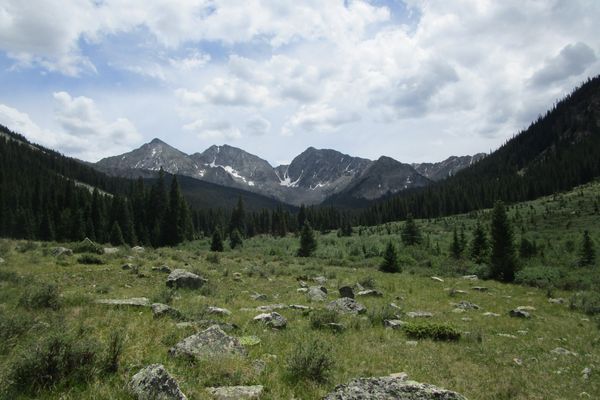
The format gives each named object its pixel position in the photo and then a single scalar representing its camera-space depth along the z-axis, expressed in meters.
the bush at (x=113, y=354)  6.03
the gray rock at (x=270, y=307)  13.56
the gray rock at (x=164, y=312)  10.23
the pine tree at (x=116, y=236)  65.24
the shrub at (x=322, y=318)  11.79
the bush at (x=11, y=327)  6.72
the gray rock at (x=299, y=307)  14.31
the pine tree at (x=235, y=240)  73.88
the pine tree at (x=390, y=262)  34.88
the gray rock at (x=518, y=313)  16.73
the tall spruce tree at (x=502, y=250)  31.38
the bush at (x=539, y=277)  28.62
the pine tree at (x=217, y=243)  55.66
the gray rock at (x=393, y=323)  12.61
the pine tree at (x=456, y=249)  47.03
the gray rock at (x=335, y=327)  11.63
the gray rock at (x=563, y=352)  11.01
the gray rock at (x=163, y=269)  20.23
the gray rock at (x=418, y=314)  15.45
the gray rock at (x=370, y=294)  19.80
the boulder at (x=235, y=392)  5.78
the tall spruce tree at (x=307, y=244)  57.41
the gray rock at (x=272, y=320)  11.12
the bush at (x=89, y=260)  20.98
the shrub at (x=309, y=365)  7.12
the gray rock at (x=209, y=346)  7.21
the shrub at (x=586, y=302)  18.68
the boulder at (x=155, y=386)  5.12
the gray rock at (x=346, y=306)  14.43
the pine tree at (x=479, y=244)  43.77
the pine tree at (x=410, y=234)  61.28
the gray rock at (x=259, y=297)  16.31
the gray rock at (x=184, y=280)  16.39
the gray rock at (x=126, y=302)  10.83
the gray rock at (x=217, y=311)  11.83
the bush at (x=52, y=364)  5.30
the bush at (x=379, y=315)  13.32
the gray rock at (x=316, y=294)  17.39
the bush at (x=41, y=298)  10.18
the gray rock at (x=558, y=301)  21.05
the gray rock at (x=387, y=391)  5.42
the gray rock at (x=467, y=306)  18.28
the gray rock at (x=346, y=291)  18.56
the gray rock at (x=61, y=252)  22.30
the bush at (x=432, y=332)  11.91
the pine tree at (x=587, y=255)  36.97
